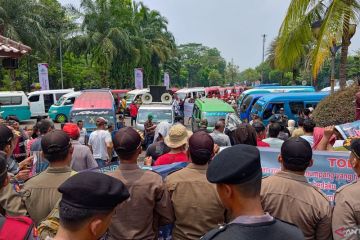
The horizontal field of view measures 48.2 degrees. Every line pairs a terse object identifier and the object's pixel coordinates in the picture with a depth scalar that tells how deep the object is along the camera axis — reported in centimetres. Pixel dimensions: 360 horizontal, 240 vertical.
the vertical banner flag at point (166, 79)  4734
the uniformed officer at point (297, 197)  281
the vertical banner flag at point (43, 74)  2984
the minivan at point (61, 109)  2467
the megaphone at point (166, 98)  1681
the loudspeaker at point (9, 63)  666
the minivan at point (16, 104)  2304
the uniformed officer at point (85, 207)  186
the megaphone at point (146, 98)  1678
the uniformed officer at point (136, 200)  313
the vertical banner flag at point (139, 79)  3681
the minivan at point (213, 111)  1416
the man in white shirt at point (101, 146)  819
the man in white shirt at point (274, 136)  626
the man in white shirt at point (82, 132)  1017
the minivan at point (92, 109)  1365
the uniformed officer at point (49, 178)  311
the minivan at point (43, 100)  2591
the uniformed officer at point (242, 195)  185
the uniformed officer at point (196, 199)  313
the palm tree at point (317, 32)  1018
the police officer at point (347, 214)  266
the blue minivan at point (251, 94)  1870
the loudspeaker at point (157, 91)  2133
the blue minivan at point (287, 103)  1617
